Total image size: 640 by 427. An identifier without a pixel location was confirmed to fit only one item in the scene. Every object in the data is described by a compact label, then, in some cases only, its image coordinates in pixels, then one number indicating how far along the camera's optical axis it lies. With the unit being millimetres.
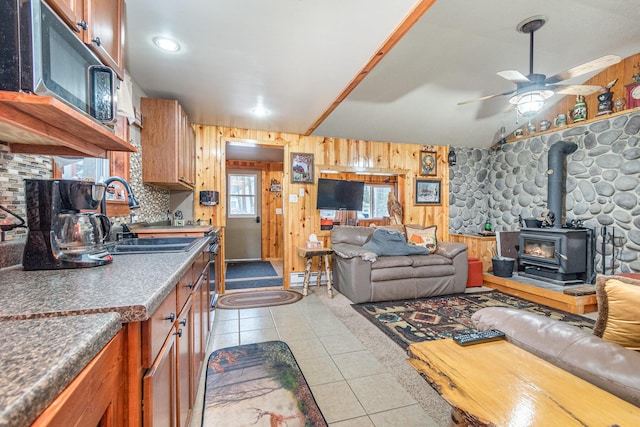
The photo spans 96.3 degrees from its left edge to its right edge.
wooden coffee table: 772
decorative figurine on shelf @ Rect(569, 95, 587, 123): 4047
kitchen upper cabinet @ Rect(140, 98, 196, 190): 2838
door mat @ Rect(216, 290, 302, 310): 3510
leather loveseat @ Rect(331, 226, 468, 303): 3574
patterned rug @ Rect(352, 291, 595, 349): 2703
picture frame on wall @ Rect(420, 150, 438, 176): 5094
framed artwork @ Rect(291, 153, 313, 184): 4398
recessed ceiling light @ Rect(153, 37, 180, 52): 2090
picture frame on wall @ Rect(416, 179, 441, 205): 5086
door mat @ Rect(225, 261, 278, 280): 5129
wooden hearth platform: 3250
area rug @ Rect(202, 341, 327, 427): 1646
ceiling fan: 2682
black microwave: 765
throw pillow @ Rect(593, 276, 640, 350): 993
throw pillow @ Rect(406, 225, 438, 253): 4148
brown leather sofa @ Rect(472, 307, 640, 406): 859
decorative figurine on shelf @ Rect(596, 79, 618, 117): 3762
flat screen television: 4480
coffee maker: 1140
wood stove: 3748
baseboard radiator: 4379
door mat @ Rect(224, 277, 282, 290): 4371
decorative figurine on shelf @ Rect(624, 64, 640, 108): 3484
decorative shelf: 3606
